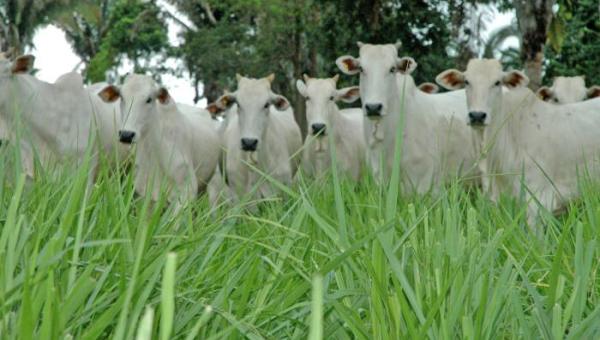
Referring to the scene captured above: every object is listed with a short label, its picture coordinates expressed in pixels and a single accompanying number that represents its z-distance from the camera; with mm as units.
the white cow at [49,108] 8609
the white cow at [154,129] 8852
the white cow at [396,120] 8680
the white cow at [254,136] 9539
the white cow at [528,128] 8219
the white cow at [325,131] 9969
